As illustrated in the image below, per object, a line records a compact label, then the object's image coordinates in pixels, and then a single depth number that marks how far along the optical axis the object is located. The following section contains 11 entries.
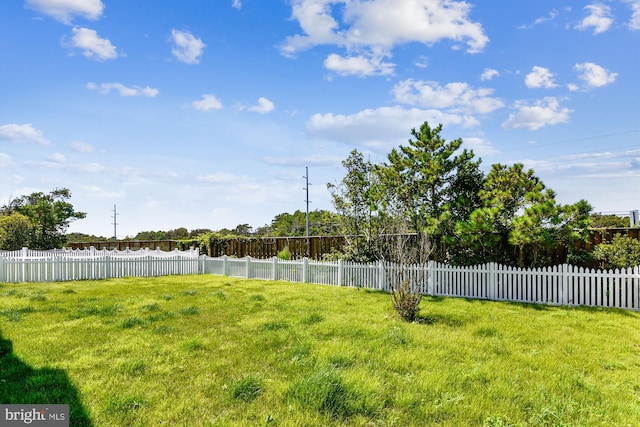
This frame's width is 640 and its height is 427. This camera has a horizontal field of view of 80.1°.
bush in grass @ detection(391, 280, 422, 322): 7.05
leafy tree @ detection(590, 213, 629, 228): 16.94
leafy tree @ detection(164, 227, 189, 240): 45.12
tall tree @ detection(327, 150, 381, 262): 12.62
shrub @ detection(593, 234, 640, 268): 9.24
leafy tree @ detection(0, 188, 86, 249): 28.66
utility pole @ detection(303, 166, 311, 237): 32.56
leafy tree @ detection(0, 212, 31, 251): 24.28
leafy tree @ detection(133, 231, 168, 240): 48.58
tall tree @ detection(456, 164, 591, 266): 9.39
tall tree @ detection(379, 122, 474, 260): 11.23
